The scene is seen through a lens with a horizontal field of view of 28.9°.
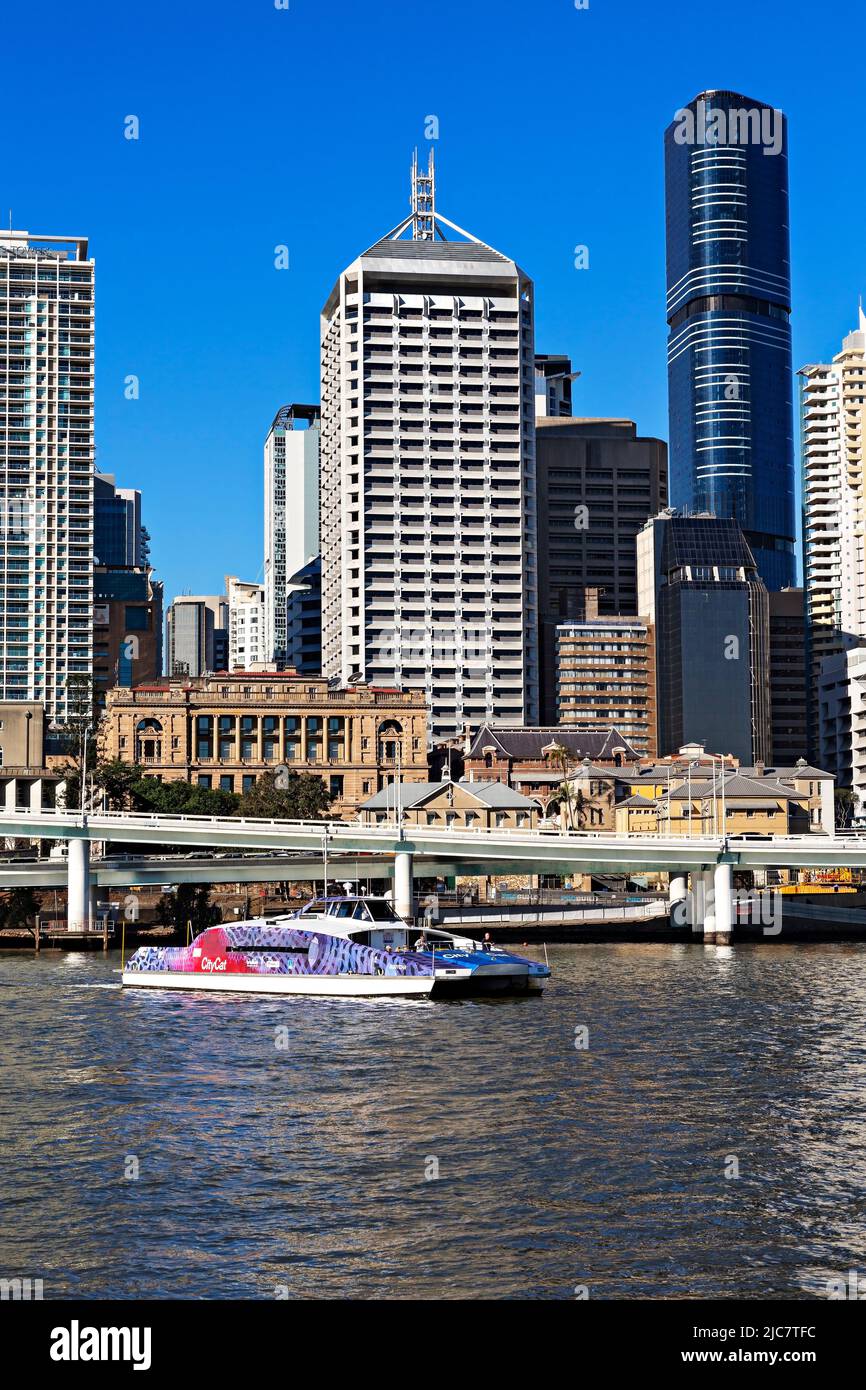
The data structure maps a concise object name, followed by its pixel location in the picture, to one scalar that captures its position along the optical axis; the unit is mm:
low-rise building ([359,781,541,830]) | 198250
